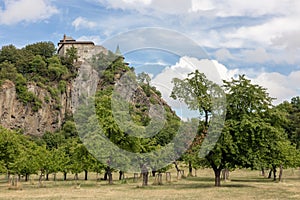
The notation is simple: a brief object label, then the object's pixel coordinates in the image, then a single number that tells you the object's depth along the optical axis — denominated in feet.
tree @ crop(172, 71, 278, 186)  119.03
